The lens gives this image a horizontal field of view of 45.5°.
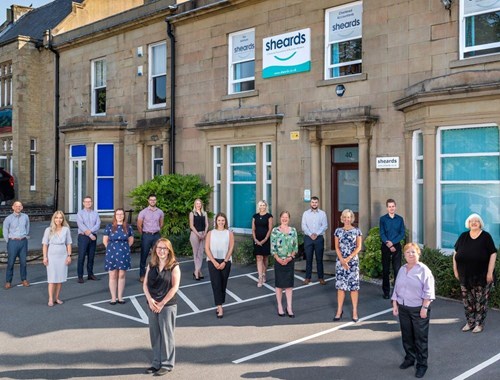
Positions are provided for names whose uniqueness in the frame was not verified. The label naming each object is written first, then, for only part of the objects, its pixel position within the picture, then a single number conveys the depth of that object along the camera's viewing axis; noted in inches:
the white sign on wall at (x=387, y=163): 525.7
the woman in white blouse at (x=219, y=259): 384.2
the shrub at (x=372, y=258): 488.1
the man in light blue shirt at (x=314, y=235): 489.1
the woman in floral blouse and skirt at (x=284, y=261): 386.3
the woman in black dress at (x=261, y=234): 487.5
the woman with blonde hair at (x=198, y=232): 512.7
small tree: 645.9
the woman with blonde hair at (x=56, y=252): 426.0
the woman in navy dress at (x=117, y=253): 425.7
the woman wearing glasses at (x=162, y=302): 283.1
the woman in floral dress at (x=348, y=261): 368.8
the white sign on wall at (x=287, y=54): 598.5
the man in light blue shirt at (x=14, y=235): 491.8
